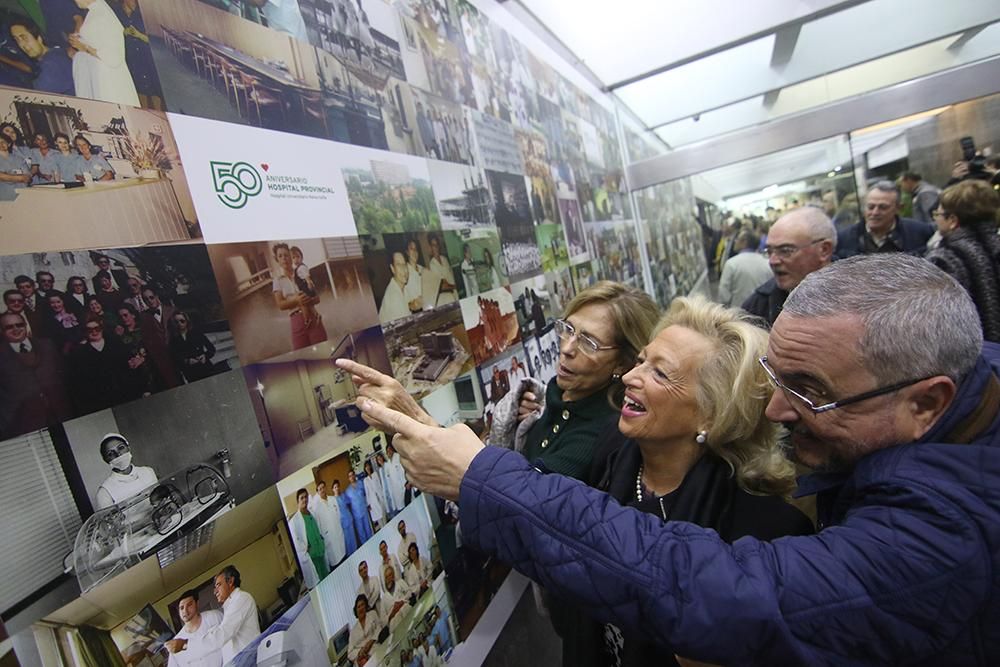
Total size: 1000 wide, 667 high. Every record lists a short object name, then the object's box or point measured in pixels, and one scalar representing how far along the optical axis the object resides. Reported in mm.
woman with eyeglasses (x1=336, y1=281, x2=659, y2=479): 1729
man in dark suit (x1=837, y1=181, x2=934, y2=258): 3553
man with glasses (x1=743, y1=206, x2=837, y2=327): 2754
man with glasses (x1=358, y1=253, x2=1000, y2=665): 671
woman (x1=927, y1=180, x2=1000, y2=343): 2689
